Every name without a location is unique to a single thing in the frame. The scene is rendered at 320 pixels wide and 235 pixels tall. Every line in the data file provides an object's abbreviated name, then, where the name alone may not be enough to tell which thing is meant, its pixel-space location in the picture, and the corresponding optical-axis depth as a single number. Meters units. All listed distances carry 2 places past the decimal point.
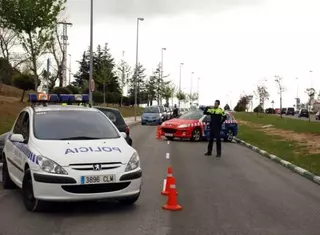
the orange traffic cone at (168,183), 8.67
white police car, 7.32
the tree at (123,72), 74.90
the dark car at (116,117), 15.01
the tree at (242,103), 105.25
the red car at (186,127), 24.31
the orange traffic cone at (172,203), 8.15
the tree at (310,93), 81.27
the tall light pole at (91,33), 33.65
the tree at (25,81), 47.64
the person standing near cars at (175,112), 43.78
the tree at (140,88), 85.94
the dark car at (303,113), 82.61
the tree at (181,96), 110.20
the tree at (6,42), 44.30
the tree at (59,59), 51.81
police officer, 16.89
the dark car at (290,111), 101.07
